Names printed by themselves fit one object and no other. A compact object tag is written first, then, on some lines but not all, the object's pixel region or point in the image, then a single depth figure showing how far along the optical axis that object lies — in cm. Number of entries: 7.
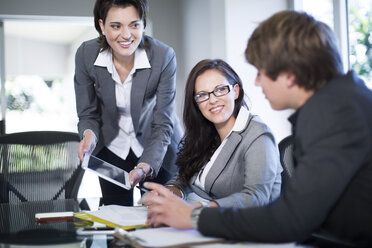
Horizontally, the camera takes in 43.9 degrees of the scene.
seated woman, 168
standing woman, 226
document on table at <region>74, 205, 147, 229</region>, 143
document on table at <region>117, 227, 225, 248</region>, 106
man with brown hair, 98
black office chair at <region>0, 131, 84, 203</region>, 231
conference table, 126
